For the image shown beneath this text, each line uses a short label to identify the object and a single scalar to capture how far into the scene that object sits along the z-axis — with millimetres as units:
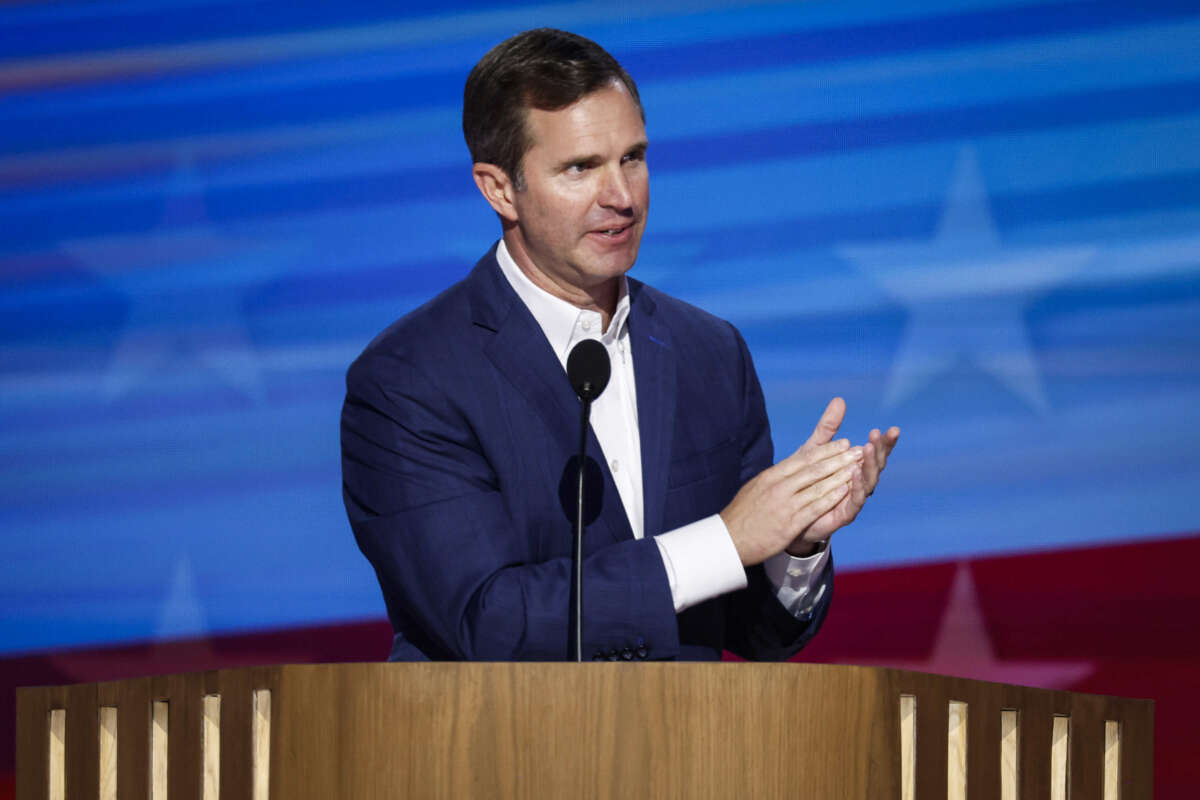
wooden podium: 10065
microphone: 10284
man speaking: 10348
